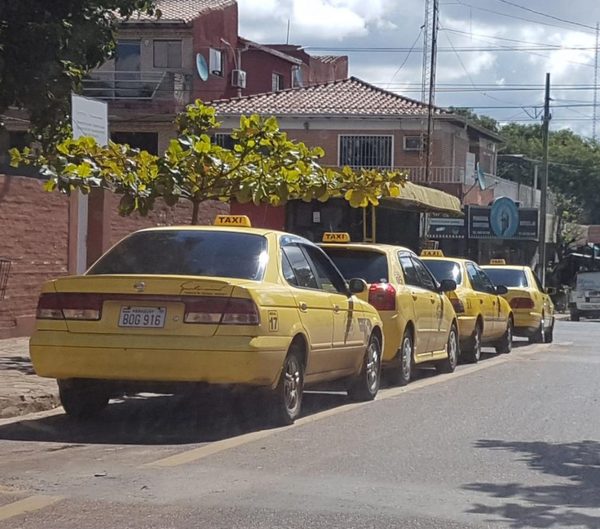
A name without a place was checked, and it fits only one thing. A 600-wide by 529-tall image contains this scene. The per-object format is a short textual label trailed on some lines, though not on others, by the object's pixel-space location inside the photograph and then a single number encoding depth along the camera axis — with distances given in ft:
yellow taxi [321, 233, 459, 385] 41.68
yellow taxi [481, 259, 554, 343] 72.13
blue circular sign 140.05
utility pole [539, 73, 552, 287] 151.12
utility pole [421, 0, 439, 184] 107.14
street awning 78.95
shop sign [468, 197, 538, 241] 140.36
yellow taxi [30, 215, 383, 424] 28.60
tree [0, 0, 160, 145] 35.55
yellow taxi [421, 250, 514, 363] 56.13
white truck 136.98
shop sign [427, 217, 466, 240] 143.74
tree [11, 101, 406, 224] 41.81
